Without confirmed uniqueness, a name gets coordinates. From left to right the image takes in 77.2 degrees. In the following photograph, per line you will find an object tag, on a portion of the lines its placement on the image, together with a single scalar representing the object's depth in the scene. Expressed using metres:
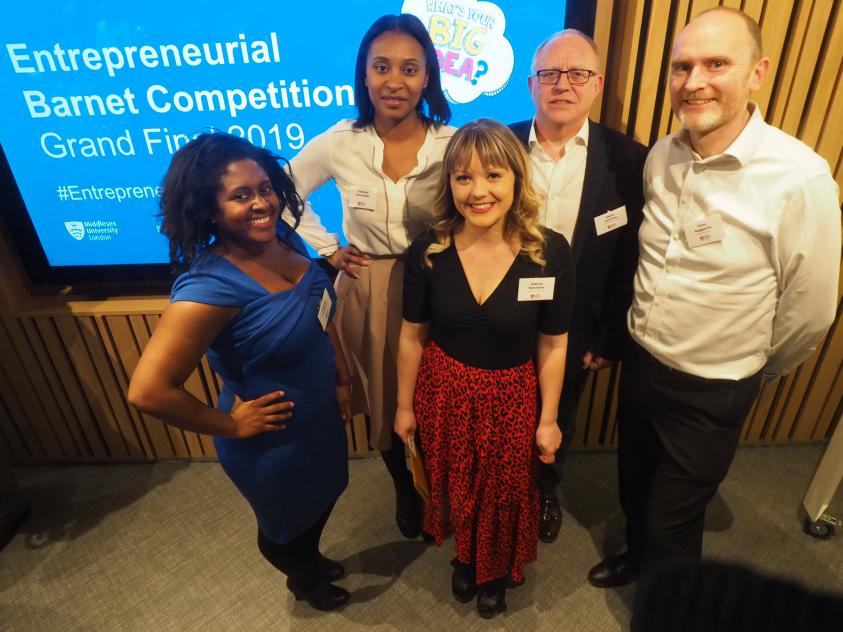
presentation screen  2.01
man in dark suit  1.67
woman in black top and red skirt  1.49
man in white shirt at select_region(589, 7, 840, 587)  1.41
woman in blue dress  1.31
